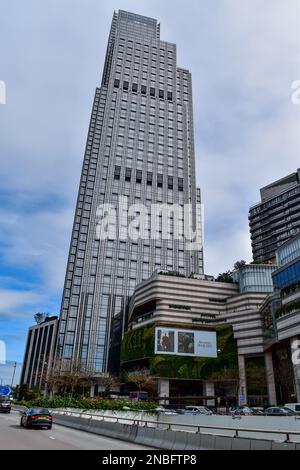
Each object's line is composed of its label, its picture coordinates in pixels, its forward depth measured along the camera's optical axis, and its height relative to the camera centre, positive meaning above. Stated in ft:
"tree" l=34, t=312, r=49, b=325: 579.48 +108.27
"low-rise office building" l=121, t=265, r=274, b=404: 263.90 +43.08
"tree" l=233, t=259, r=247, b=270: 350.91 +123.11
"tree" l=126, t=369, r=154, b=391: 262.88 +9.83
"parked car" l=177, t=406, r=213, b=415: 127.54 -5.26
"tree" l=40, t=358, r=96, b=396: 245.28 +9.82
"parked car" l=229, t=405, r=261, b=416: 124.74 -4.83
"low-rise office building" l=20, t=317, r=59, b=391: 444.96 +51.87
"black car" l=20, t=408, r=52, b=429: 75.87 -5.93
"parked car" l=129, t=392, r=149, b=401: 250.37 -1.76
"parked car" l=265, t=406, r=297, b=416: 107.39 -3.69
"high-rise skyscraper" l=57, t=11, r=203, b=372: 382.63 +243.48
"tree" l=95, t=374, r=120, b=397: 305.12 +8.84
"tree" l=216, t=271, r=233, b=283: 343.87 +107.83
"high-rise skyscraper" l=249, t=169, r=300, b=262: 453.99 +220.87
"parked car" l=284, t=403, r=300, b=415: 120.39 -2.42
